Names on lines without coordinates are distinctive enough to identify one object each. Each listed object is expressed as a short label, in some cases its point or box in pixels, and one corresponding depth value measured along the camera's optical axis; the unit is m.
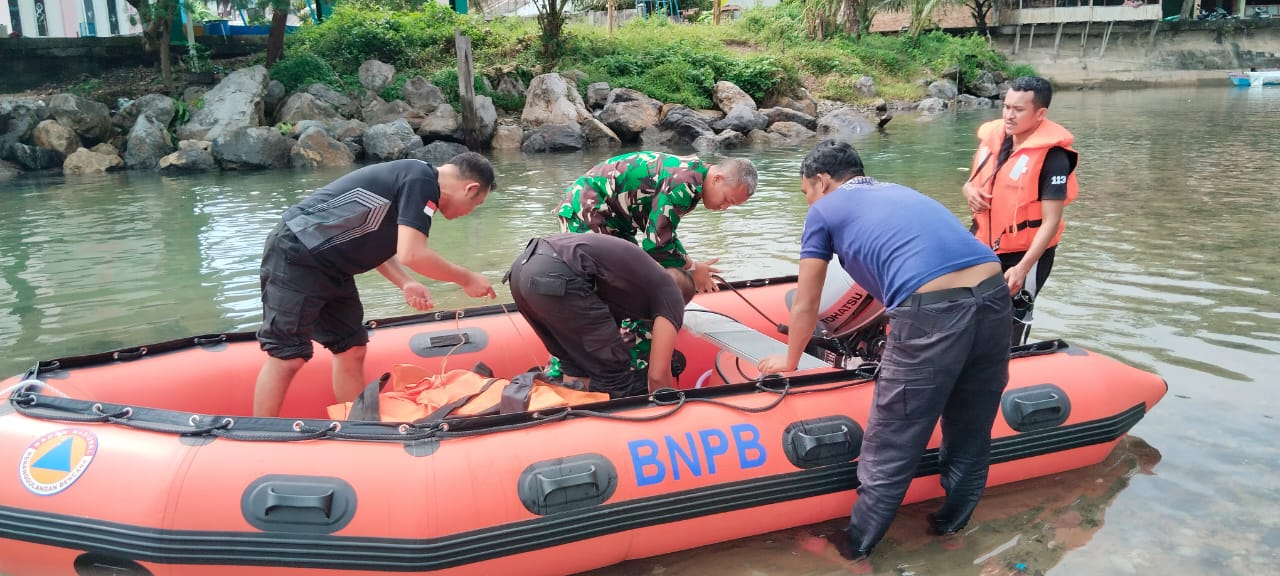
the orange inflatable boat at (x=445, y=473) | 2.85
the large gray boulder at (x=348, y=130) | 15.03
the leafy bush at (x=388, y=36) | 18.36
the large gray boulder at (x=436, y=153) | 14.53
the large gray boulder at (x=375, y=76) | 17.02
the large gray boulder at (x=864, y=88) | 23.58
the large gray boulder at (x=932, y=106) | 23.40
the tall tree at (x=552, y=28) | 20.11
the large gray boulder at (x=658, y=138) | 16.97
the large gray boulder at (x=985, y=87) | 26.62
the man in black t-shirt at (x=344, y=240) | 3.43
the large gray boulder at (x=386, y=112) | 16.12
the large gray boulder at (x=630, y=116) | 17.20
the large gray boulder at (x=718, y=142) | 16.62
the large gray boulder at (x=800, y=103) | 20.52
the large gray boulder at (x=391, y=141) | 14.55
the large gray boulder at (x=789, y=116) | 18.69
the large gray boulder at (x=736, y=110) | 17.72
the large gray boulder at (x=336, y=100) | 16.23
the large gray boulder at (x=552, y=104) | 16.97
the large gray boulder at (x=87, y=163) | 13.75
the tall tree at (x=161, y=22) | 15.73
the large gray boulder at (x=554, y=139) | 15.98
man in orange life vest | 3.86
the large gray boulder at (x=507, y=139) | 16.41
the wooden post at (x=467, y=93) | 15.60
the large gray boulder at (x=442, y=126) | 15.75
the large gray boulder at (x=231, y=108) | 14.79
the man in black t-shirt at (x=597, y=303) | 3.41
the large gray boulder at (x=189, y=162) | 13.82
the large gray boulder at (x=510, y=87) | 18.40
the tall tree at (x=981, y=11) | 32.78
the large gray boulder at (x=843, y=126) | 18.61
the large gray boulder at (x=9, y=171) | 13.54
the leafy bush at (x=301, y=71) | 16.67
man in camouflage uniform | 3.85
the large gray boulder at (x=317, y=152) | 14.06
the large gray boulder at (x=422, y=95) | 16.67
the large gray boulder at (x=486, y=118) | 16.34
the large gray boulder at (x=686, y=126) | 17.09
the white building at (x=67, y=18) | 19.31
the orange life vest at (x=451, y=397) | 3.43
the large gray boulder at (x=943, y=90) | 25.45
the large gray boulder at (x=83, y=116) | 14.38
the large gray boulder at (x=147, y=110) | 14.91
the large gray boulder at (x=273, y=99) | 15.97
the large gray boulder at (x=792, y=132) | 17.61
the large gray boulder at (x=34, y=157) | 13.93
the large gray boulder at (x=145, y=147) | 14.19
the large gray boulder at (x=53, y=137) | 14.09
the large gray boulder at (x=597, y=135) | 16.55
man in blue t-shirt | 2.86
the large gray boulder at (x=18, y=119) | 14.05
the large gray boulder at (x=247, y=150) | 13.79
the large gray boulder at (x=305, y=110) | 15.57
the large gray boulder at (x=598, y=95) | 18.38
